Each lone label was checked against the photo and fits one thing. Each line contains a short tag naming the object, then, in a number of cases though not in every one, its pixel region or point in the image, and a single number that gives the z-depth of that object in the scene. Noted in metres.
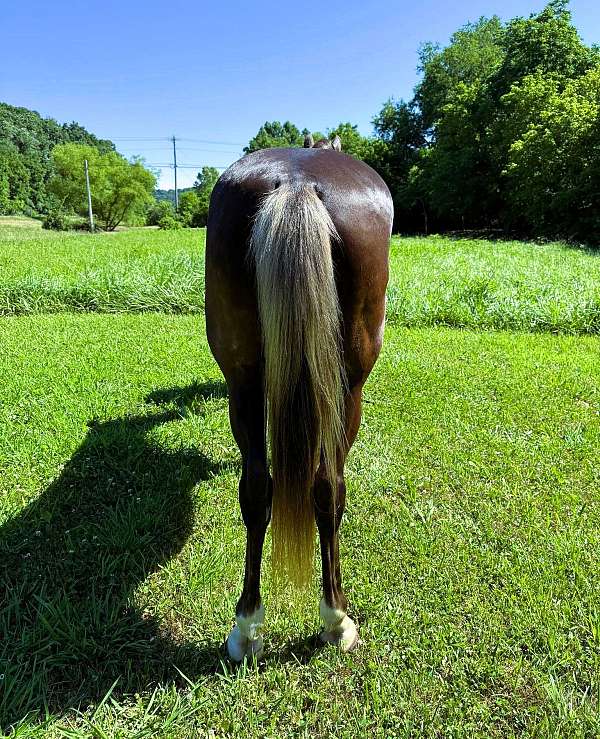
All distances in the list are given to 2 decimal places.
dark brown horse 1.38
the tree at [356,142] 39.94
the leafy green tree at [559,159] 19.47
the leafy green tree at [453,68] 38.31
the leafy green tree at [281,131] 70.26
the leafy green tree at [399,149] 38.56
